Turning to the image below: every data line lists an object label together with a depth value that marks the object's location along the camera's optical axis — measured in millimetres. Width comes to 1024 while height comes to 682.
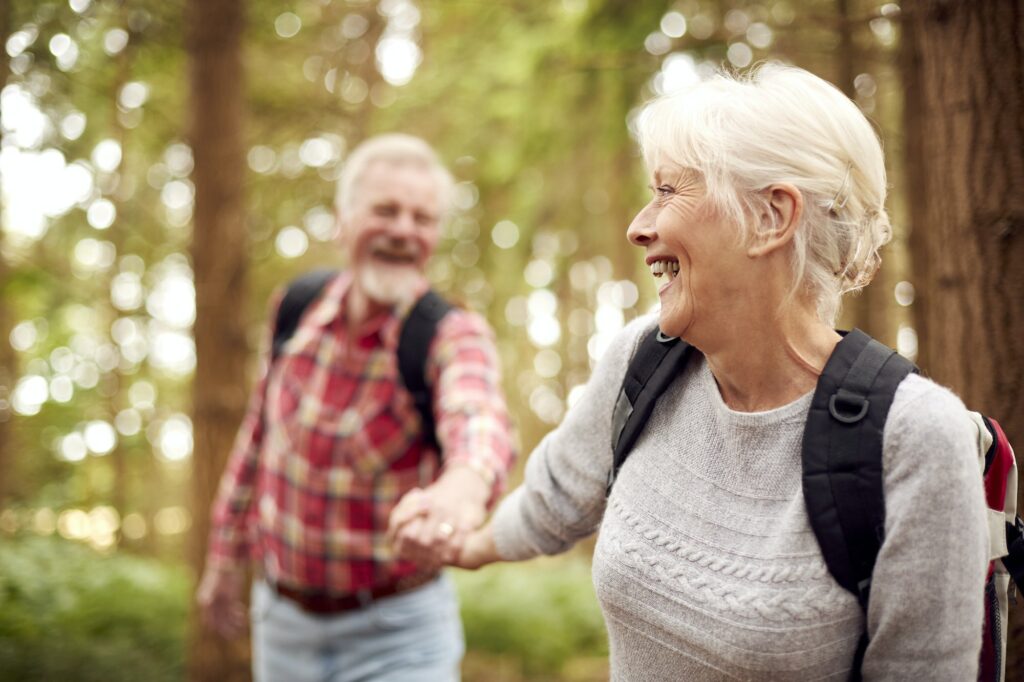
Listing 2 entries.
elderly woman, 1502
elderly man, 3104
